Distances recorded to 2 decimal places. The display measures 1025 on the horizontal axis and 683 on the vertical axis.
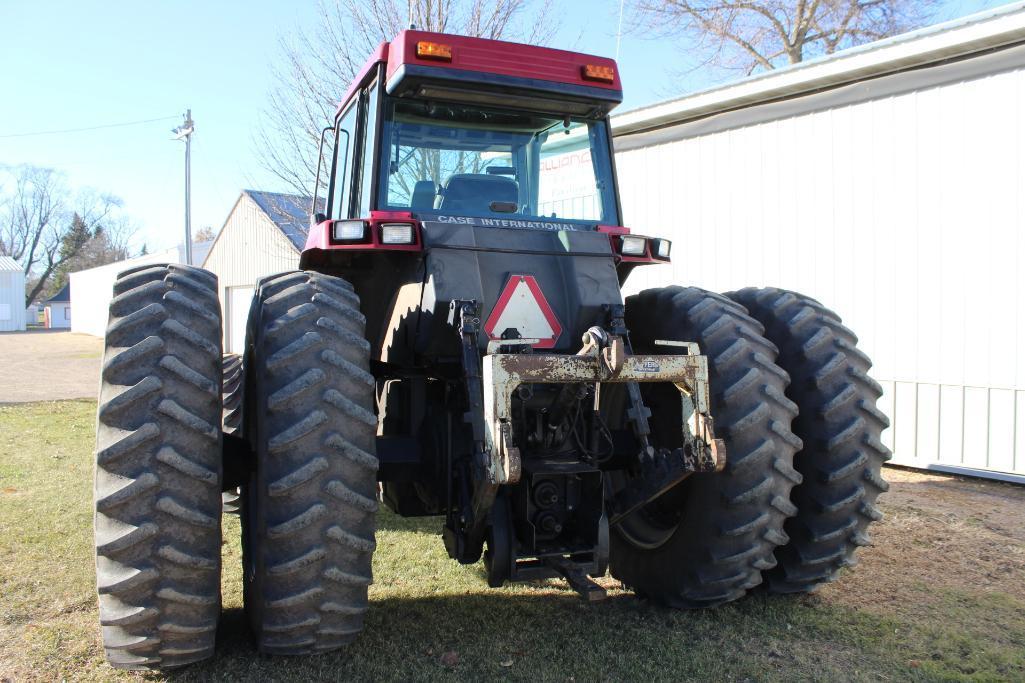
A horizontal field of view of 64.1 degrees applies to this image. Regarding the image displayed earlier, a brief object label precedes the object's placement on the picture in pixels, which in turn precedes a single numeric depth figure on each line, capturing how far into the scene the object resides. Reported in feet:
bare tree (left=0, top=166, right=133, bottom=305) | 261.85
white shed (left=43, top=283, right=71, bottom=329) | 255.09
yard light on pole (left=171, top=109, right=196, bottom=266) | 103.71
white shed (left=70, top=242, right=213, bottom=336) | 154.30
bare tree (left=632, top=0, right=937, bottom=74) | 67.41
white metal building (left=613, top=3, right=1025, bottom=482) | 26.18
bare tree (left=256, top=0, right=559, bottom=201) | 45.91
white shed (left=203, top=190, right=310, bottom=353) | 85.92
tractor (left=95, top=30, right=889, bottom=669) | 10.46
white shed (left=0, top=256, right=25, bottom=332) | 203.10
